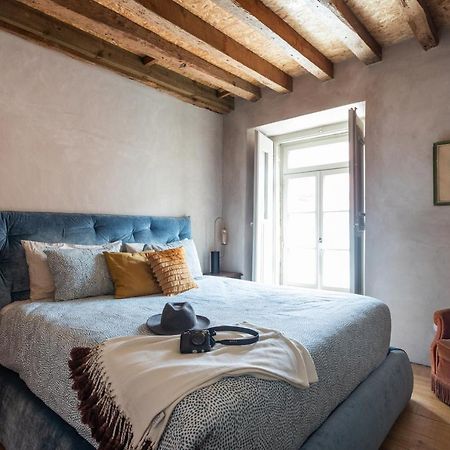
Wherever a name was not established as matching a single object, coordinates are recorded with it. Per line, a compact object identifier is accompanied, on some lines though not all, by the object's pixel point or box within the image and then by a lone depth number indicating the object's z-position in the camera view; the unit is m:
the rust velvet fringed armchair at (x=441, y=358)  2.09
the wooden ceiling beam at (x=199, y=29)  2.17
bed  0.90
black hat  1.42
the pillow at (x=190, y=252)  2.88
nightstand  3.66
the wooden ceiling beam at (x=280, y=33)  2.18
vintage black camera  1.14
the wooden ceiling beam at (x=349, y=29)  2.20
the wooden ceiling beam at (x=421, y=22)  2.22
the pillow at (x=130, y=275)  2.20
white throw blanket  0.90
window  3.82
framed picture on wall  2.55
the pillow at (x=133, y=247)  2.62
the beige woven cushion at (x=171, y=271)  2.30
